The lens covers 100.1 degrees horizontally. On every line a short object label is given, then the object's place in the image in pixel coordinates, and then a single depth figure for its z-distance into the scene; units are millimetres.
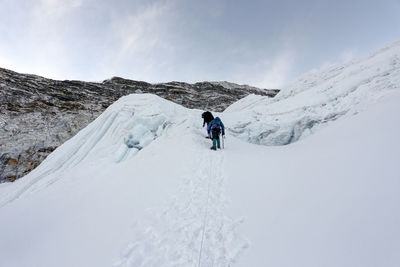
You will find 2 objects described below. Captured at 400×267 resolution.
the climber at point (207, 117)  10596
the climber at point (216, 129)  8377
